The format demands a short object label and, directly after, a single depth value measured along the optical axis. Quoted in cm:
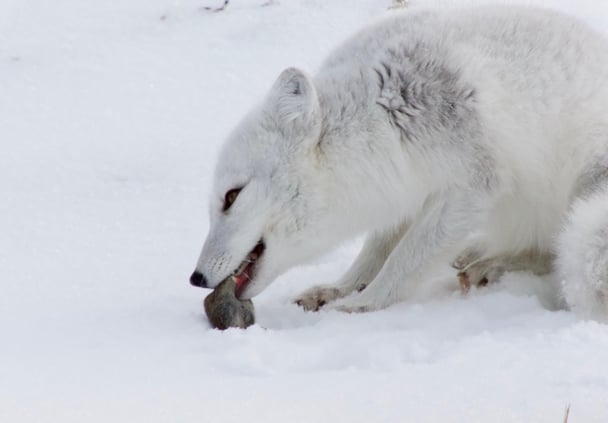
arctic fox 775
